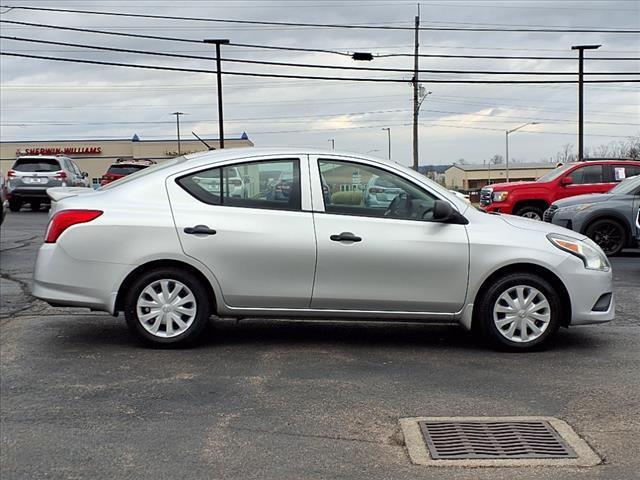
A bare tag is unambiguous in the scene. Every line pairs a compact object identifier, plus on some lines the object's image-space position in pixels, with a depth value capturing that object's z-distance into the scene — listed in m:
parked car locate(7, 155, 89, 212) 22.95
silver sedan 6.04
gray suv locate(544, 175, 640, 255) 13.09
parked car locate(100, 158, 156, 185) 24.19
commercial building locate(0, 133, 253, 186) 75.00
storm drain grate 4.11
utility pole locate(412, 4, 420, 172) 35.62
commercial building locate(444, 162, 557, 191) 98.56
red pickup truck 16.58
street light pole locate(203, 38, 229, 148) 30.84
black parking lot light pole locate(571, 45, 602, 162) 31.76
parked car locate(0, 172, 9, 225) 12.67
